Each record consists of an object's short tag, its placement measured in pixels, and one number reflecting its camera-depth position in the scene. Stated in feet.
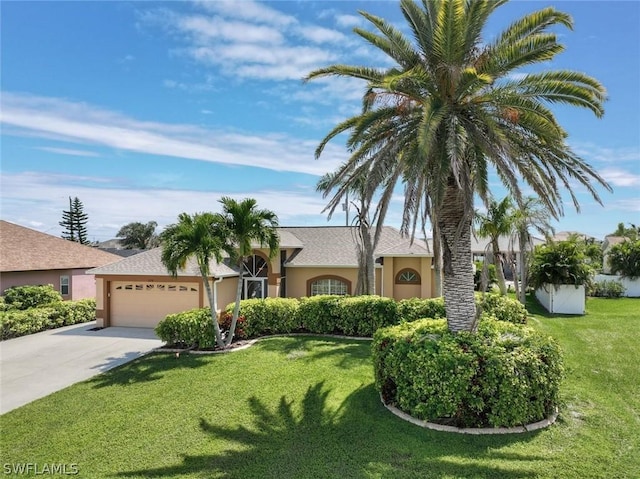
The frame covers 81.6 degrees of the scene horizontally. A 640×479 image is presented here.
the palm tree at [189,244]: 43.73
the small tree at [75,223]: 197.16
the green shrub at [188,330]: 47.32
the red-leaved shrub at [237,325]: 51.72
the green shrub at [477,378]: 23.91
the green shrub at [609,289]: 93.15
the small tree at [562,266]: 68.49
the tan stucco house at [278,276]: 62.03
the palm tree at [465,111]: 27.35
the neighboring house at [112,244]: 212.02
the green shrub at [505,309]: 50.71
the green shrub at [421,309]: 49.93
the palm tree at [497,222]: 69.31
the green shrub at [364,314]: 52.65
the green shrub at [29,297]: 61.00
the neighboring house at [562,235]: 219.06
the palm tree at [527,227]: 70.69
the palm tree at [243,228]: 46.68
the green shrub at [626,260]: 96.84
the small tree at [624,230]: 168.08
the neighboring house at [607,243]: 107.93
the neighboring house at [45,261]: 67.62
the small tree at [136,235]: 206.39
